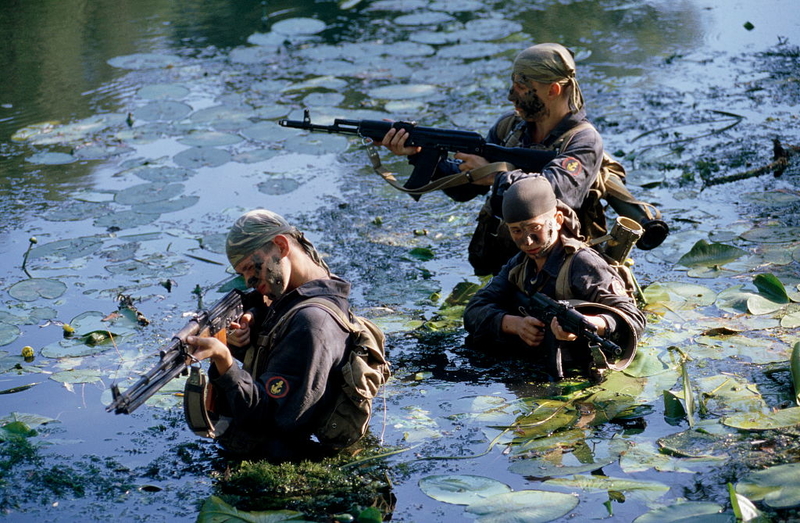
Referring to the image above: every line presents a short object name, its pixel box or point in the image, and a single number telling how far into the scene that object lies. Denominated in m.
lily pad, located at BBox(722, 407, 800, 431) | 8.24
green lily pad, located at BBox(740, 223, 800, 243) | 12.44
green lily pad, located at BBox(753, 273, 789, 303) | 10.60
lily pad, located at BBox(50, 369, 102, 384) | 10.26
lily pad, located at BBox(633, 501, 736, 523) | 7.07
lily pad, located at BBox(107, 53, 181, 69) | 20.50
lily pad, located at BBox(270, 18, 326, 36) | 22.22
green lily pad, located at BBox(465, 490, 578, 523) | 7.31
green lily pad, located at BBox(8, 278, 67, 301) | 12.15
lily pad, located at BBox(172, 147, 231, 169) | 16.20
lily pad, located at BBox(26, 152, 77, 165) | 16.52
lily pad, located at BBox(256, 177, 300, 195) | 15.23
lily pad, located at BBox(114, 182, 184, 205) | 14.88
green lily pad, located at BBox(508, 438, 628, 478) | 7.96
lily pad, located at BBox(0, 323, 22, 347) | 11.14
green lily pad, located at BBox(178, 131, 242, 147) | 16.86
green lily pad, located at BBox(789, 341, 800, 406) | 8.60
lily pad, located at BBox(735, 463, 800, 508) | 7.11
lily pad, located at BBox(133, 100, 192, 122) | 18.02
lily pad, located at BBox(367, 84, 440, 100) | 18.62
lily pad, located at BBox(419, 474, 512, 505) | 7.70
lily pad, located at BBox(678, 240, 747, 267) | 12.05
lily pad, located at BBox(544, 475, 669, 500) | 7.55
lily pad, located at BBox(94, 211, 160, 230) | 14.12
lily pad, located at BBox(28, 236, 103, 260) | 13.34
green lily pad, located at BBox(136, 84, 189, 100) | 18.97
